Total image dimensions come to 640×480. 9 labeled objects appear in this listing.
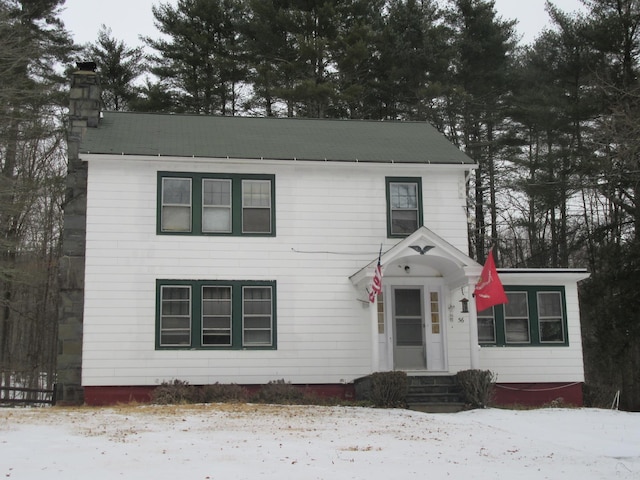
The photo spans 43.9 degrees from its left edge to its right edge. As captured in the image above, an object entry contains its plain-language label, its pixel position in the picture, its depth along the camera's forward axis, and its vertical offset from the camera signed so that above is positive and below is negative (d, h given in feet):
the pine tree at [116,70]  119.65 +42.28
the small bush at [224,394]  59.00 -3.50
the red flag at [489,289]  58.59 +4.07
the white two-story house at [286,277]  61.67 +5.49
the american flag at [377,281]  58.75 +4.69
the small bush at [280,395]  59.00 -3.62
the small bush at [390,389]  57.41 -3.19
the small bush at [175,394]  58.34 -3.42
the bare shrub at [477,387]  58.18 -3.19
